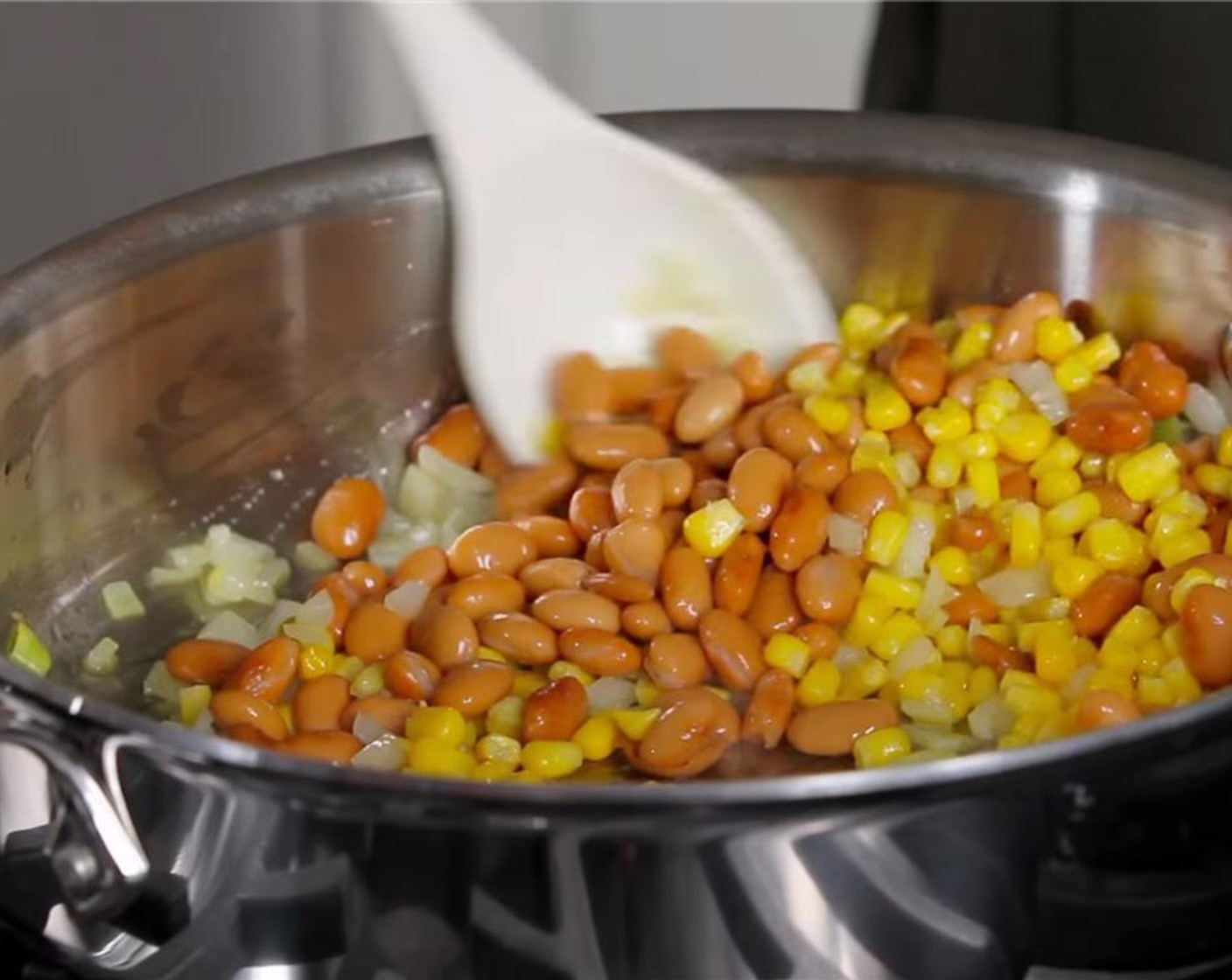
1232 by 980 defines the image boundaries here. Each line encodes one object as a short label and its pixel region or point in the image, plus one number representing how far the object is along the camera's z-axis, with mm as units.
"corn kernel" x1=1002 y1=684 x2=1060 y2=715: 515
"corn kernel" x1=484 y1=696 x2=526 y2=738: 526
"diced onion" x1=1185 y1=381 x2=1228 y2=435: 572
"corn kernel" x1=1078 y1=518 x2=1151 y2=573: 548
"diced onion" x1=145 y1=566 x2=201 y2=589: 567
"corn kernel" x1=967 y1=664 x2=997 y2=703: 527
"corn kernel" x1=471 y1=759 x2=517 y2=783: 507
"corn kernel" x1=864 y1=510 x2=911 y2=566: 550
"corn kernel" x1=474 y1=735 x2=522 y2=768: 514
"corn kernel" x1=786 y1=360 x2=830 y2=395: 581
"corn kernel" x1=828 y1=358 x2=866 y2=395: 583
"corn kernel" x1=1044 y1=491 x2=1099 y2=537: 556
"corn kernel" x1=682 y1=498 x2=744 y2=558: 552
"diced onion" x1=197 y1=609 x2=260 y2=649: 554
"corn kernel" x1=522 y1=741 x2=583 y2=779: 511
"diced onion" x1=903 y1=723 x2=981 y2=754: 514
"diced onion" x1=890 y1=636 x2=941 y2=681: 536
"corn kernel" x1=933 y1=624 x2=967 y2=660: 542
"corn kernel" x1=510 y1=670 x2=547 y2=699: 538
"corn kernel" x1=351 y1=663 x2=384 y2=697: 540
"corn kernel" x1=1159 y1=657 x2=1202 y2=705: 507
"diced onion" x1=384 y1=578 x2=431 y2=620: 555
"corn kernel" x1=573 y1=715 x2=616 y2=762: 516
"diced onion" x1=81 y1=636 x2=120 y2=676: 551
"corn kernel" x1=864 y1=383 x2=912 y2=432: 572
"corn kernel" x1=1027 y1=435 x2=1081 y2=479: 567
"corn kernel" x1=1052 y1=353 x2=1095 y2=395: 573
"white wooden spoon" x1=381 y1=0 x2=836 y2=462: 572
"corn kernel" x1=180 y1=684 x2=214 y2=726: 534
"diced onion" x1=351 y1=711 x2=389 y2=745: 518
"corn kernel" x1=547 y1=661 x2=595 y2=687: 537
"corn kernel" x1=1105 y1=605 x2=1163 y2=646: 524
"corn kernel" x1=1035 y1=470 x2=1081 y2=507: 563
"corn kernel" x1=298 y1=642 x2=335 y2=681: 539
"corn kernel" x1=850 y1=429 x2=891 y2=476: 567
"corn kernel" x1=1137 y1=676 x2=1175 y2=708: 508
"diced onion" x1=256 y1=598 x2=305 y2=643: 556
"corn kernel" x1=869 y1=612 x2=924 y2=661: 541
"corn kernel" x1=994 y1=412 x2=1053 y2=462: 567
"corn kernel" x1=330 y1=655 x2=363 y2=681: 543
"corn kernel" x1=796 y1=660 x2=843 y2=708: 528
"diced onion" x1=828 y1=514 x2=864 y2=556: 554
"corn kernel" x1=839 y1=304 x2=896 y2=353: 589
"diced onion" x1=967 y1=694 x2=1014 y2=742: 518
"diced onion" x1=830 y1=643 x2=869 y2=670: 540
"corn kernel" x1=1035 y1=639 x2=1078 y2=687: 523
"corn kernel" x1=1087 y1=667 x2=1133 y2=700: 514
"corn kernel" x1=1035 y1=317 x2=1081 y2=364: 574
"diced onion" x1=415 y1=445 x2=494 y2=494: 585
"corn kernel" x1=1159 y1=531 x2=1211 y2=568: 541
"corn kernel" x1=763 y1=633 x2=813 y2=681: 533
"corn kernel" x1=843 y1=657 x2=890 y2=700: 534
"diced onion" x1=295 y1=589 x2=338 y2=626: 553
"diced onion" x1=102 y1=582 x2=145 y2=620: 559
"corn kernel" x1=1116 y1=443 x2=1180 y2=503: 556
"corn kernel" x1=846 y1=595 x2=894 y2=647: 543
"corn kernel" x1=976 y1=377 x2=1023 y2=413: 570
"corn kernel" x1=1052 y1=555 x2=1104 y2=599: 542
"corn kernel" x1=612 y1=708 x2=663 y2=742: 514
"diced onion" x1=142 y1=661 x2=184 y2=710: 545
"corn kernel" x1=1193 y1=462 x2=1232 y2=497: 558
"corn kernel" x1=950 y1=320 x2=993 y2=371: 580
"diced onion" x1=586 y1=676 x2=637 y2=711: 534
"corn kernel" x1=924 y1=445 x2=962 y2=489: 566
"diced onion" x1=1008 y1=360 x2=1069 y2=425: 574
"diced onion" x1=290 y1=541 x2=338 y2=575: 577
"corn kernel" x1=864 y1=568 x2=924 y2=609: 546
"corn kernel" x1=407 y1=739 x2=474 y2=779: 505
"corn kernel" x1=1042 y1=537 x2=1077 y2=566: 552
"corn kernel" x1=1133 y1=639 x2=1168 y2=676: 516
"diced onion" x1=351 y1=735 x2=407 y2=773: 508
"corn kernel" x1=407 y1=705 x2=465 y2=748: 513
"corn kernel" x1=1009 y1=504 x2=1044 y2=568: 554
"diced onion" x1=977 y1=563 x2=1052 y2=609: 548
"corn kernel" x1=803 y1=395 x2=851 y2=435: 569
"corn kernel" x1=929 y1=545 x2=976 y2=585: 554
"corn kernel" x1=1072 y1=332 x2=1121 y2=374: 573
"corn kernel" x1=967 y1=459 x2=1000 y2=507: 565
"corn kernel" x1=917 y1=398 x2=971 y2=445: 569
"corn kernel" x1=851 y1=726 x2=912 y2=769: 503
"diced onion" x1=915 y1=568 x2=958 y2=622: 547
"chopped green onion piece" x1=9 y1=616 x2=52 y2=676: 527
